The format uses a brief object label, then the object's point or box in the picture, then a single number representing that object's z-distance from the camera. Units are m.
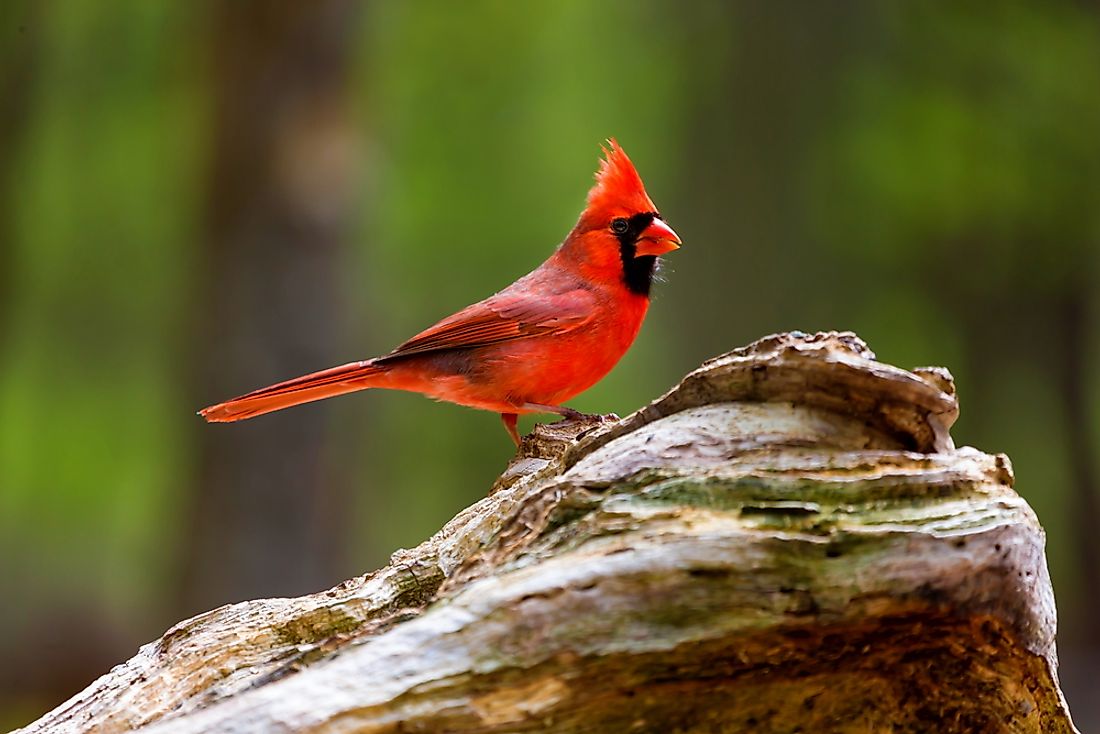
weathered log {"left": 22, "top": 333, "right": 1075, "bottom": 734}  4.12
